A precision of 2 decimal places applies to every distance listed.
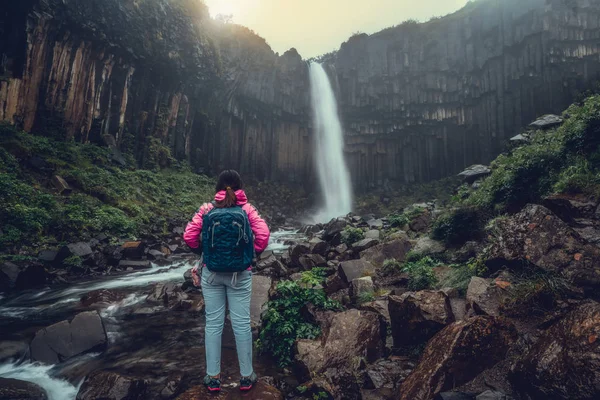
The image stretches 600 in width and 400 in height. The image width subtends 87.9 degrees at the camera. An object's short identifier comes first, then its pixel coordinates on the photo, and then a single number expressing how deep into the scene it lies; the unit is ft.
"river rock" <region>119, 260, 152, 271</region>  37.73
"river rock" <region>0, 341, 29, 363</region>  16.14
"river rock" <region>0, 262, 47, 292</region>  28.14
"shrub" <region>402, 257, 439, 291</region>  18.06
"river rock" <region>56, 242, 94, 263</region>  34.32
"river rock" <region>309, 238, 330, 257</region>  30.02
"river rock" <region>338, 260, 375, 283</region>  21.04
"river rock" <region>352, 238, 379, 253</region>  28.50
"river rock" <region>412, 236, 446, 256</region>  23.15
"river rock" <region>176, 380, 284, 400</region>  11.00
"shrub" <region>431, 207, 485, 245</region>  22.43
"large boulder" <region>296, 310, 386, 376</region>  12.57
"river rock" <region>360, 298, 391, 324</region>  15.06
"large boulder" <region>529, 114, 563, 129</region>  34.81
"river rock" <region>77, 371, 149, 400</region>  11.83
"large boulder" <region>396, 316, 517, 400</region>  9.66
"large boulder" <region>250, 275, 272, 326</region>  19.67
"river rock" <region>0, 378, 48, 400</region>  12.06
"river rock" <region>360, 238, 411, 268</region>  25.66
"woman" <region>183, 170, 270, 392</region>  10.47
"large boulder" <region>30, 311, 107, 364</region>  15.72
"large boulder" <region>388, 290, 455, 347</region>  12.42
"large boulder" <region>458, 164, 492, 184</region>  38.52
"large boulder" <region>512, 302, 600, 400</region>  7.91
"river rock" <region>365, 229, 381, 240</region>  34.27
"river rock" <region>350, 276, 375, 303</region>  18.12
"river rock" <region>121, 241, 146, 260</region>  40.01
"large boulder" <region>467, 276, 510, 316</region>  12.32
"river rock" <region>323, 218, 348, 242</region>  37.76
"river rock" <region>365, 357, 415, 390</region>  11.18
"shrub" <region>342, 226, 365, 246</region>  32.89
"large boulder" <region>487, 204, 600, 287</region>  12.14
